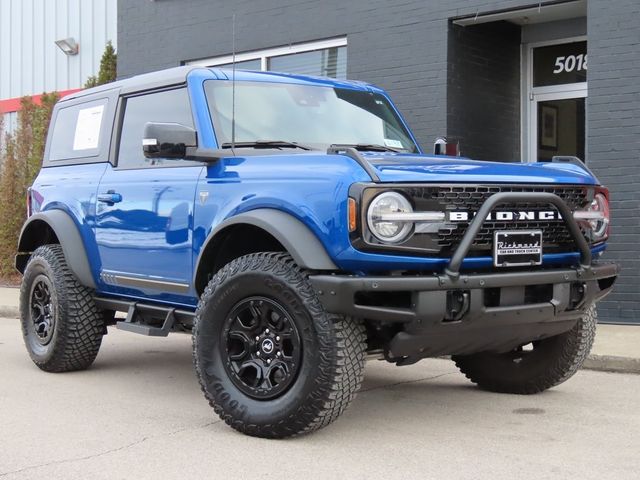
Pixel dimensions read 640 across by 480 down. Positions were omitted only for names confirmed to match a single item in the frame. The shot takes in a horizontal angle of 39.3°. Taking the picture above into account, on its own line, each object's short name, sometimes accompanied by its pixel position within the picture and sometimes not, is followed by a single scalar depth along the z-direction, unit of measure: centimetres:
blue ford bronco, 439
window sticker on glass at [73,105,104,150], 673
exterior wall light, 1695
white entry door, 1085
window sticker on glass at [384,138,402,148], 602
